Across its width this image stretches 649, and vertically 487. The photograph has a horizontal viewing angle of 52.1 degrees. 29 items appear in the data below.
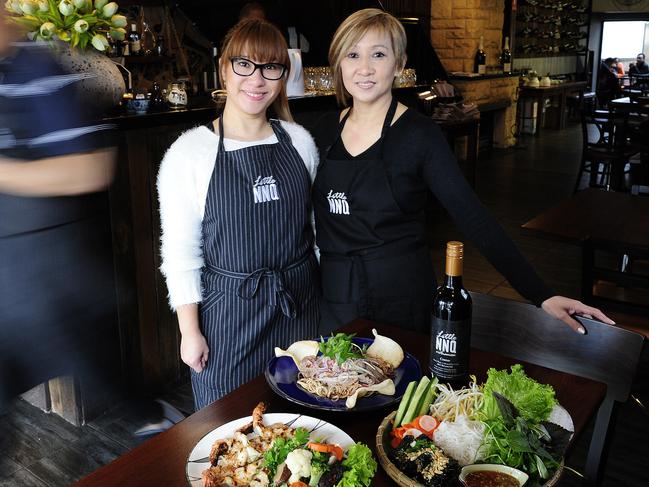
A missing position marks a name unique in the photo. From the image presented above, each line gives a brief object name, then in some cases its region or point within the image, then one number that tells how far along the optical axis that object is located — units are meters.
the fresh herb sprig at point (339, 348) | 1.48
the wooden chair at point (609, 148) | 6.98
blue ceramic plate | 1.39
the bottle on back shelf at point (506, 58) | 11.03
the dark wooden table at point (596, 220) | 3.00
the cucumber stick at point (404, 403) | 1.29
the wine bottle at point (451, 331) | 1.43
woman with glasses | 1.88
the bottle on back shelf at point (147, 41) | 5.19
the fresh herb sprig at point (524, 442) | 1.12
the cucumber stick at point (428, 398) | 1.31
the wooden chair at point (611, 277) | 2.71
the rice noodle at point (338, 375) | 1.43
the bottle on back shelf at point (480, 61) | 9.91
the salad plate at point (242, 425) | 1.17
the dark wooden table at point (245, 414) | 1.20
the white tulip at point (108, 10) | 2.84
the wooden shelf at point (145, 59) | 5.08
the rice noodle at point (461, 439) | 1.18
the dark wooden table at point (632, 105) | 7.65
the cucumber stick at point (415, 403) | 1.29
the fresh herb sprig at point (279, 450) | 1.13
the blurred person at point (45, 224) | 1.82
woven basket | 1.10
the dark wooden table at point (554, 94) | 12.30
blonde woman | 1.97
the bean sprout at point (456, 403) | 1.30
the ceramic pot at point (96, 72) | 2.80
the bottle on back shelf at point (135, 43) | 5.11
